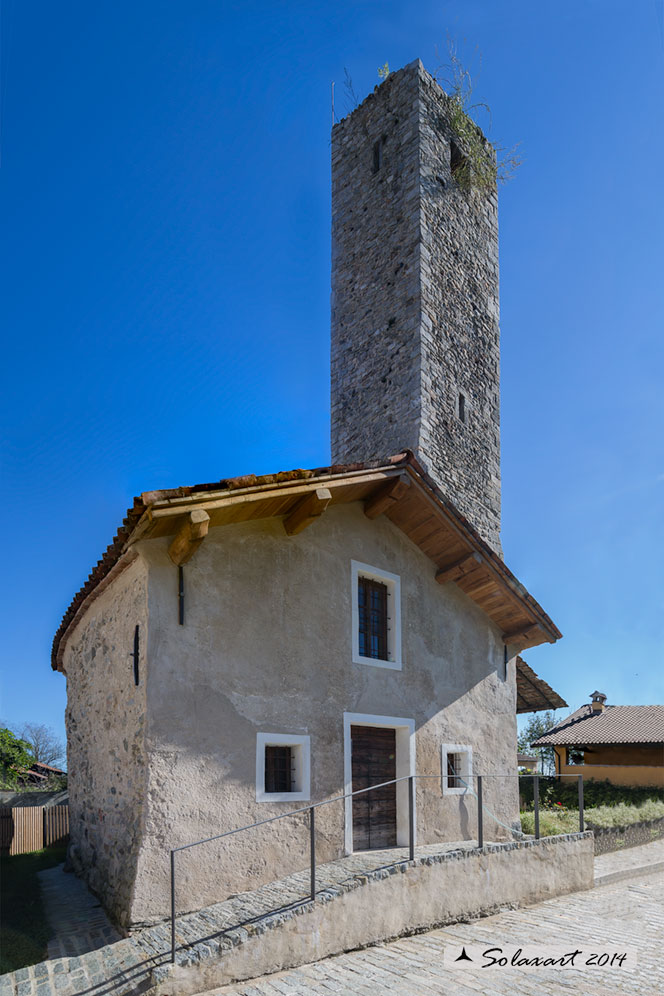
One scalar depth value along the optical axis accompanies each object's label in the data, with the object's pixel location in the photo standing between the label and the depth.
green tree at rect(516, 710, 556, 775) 61.21
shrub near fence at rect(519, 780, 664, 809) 21.11
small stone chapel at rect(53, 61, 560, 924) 7.70
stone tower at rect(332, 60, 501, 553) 17.00
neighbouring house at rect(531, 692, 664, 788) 23.83
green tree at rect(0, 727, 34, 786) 30.44
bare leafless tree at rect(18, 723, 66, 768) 54.31
